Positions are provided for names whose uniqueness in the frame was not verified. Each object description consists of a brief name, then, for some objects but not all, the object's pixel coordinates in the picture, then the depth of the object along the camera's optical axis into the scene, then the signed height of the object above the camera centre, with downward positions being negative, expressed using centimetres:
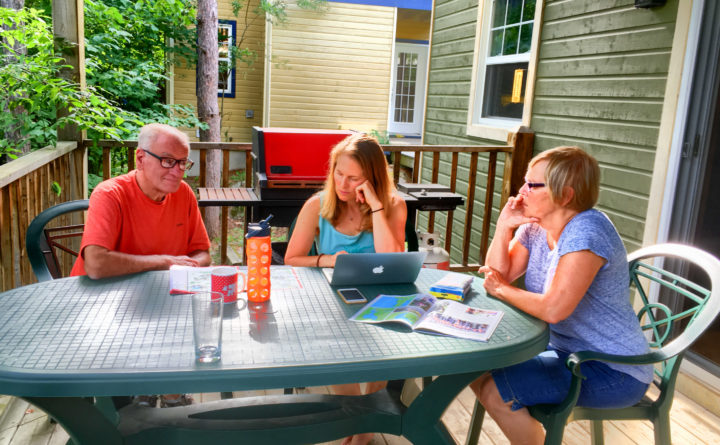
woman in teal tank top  226 -39
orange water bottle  165 -44
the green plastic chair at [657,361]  159 -68
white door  1291 +66
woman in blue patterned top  166 -52
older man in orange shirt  202 -44
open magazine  151 -54
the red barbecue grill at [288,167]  325 -32
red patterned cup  164 -50
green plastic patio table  122 -56
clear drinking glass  129 -50
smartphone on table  169 -54
